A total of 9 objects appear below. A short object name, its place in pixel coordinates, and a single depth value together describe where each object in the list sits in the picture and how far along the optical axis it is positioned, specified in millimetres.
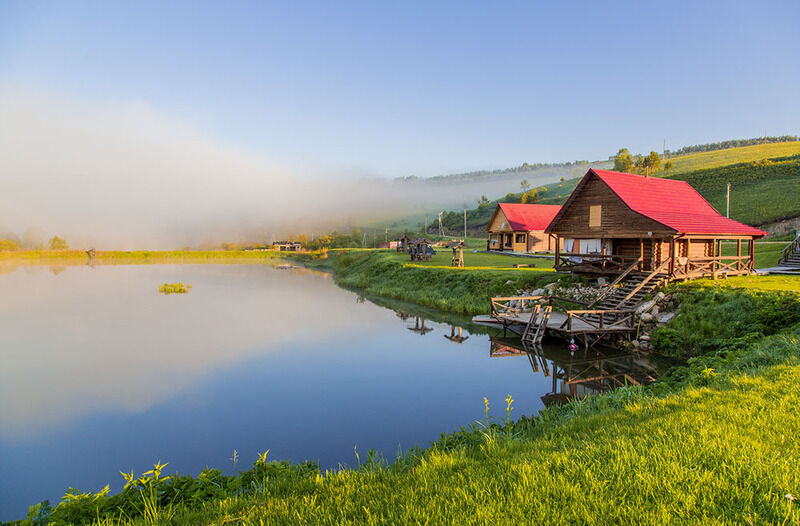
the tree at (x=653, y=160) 89250
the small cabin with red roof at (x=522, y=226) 48250
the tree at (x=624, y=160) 95812
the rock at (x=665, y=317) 17547
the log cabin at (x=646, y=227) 20625
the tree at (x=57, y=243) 109031
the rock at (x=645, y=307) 18344
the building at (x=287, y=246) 134125
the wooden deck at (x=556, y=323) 17312
